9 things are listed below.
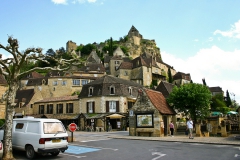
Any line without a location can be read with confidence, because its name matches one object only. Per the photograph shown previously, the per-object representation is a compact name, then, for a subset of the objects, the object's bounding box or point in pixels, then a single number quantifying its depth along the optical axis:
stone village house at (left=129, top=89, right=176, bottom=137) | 21.25
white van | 10.27
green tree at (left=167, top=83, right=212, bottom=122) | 24.55
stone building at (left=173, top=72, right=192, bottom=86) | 88.06
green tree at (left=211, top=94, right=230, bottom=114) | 58.15
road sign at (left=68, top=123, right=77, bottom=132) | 17.01
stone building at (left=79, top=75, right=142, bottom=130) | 36.59
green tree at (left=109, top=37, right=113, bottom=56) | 101.31
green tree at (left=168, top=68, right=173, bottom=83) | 82.81
